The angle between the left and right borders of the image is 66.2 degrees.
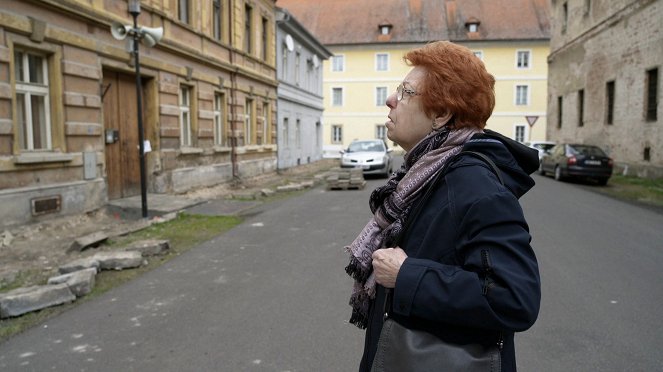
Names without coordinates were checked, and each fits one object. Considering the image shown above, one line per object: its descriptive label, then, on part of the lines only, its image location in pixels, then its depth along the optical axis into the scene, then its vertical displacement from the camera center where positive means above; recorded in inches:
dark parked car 732.7 -25.2
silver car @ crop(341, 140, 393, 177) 801.6 -18.2
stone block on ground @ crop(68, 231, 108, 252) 299.0 -55.9
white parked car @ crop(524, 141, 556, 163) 1024.3 +1.5
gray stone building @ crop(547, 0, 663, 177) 762.8 +121.9
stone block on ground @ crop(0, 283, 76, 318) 187.8 -57.9
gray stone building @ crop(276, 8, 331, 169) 1013.8 +124.5
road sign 1105.4 +57.2
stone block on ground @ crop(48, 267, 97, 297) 213.0 -56.6
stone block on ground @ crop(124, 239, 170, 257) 284.5 -56.4
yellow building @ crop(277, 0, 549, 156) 1908.2 +365.7
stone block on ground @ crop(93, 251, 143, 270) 253.3 -56.6
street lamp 382.9 +86.1
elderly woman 61.0 -10.1
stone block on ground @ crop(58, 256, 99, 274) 240.2 -56.1
